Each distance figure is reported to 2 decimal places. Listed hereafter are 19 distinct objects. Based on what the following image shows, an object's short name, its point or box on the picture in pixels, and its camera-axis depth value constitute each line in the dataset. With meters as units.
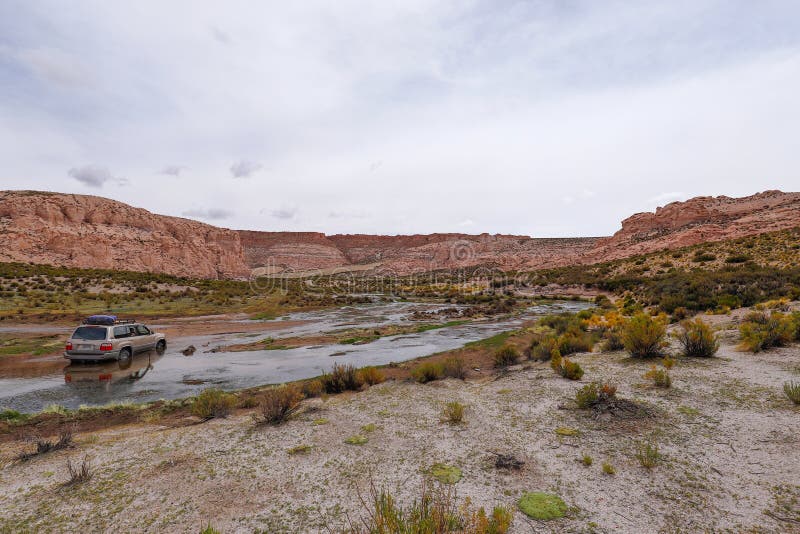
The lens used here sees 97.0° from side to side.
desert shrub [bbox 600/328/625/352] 10.89
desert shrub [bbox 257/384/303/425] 6.92
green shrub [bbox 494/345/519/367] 11.45
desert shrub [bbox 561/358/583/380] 8.36
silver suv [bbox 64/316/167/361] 12.41
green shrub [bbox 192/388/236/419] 7.57
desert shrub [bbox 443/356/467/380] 9.95
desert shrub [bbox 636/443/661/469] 4.40
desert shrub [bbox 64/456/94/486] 4.82
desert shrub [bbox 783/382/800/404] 5.49
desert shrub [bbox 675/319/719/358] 8.73
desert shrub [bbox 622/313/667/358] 9.21
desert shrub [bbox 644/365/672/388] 6.95
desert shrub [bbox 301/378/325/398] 9.04
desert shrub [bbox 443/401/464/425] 6.48
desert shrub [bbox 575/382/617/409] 6.39
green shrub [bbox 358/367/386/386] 9.75
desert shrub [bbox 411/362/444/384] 9.57
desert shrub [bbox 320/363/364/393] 9.33
